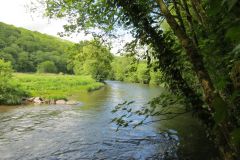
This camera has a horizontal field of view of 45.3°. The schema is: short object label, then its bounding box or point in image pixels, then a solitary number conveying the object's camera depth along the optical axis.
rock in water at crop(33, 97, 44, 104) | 30.16
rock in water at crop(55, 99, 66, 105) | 30.00
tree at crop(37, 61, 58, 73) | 123.50
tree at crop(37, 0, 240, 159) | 2.84
